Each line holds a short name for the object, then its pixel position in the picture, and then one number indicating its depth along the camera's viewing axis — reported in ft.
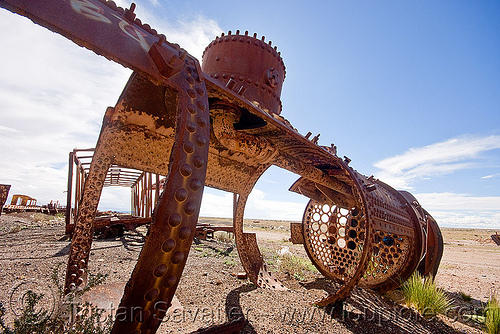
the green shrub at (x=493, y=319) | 9.96
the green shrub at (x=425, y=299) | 11.90
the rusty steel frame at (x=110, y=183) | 19.89
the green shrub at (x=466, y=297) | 15.79
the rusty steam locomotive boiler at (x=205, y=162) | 3.26
